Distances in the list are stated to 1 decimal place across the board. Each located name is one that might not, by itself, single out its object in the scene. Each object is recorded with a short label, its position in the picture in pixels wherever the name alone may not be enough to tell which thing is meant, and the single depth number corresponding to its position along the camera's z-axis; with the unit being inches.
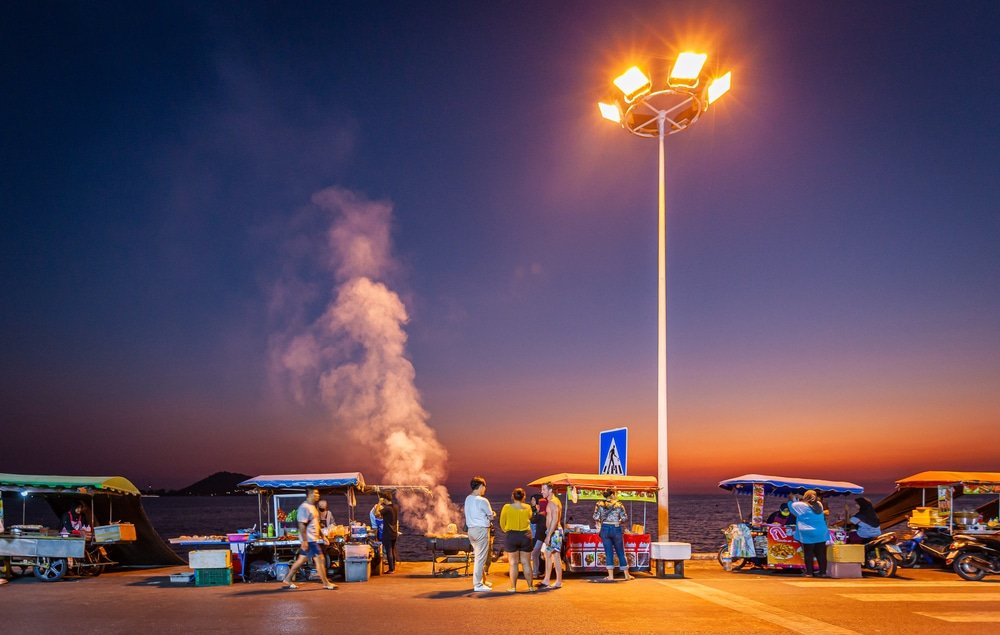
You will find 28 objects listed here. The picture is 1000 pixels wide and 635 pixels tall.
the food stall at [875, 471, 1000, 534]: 682.8
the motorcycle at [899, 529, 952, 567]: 652.1
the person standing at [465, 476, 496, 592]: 489.7
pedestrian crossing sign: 547.5
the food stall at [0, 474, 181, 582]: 595.5
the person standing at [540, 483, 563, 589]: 517.0
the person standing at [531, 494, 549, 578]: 523.5
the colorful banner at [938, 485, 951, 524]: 706.8
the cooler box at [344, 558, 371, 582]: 571.5
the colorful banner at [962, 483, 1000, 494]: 683.4
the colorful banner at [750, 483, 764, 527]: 688.4
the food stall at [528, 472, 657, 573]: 585.3
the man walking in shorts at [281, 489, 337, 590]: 521.1
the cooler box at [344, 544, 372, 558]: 574.6
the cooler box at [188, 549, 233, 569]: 539.2
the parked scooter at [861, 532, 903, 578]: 590.9
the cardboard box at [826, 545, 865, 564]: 575.8
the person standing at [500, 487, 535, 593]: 493.4
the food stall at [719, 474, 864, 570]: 616.4
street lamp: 624.1
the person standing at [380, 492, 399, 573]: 660.1
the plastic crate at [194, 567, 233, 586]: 542.9
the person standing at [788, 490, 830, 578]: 571.2
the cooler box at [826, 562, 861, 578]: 575.8
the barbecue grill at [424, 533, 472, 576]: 620.4
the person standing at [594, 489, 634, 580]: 550.3
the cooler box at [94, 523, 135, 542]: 637.3
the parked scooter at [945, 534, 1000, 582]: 573.6
